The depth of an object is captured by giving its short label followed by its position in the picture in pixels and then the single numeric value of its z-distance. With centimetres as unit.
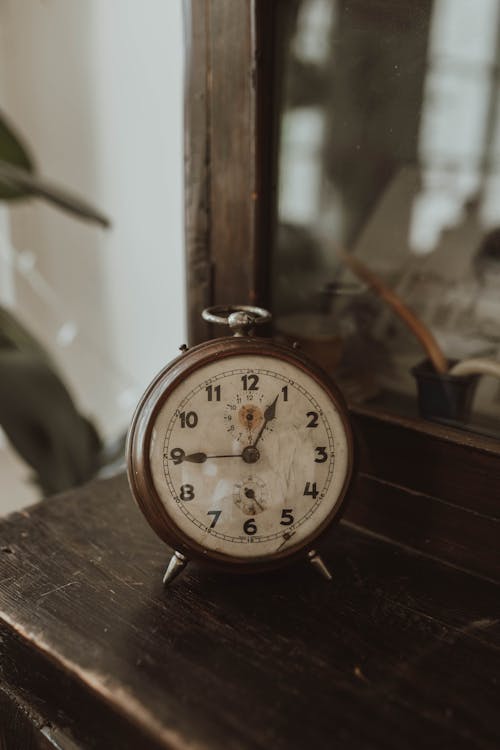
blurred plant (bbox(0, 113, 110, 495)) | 113
